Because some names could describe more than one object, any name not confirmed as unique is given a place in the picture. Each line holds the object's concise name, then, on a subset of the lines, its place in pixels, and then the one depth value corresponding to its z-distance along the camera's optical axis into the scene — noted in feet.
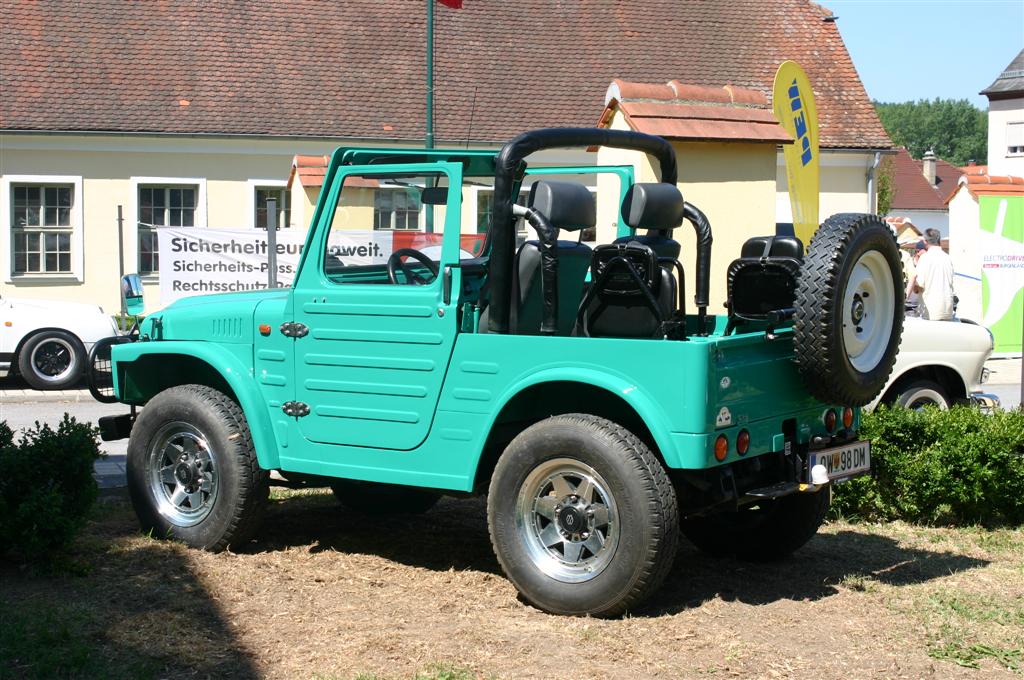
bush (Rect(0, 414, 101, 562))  20.53
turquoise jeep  18.45
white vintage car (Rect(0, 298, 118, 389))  53.42
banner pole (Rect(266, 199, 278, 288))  43.50
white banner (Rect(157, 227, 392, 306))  51.93
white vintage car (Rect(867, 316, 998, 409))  33.06
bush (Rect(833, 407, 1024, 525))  25.02
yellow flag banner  35.06
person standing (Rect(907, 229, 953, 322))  51.52
